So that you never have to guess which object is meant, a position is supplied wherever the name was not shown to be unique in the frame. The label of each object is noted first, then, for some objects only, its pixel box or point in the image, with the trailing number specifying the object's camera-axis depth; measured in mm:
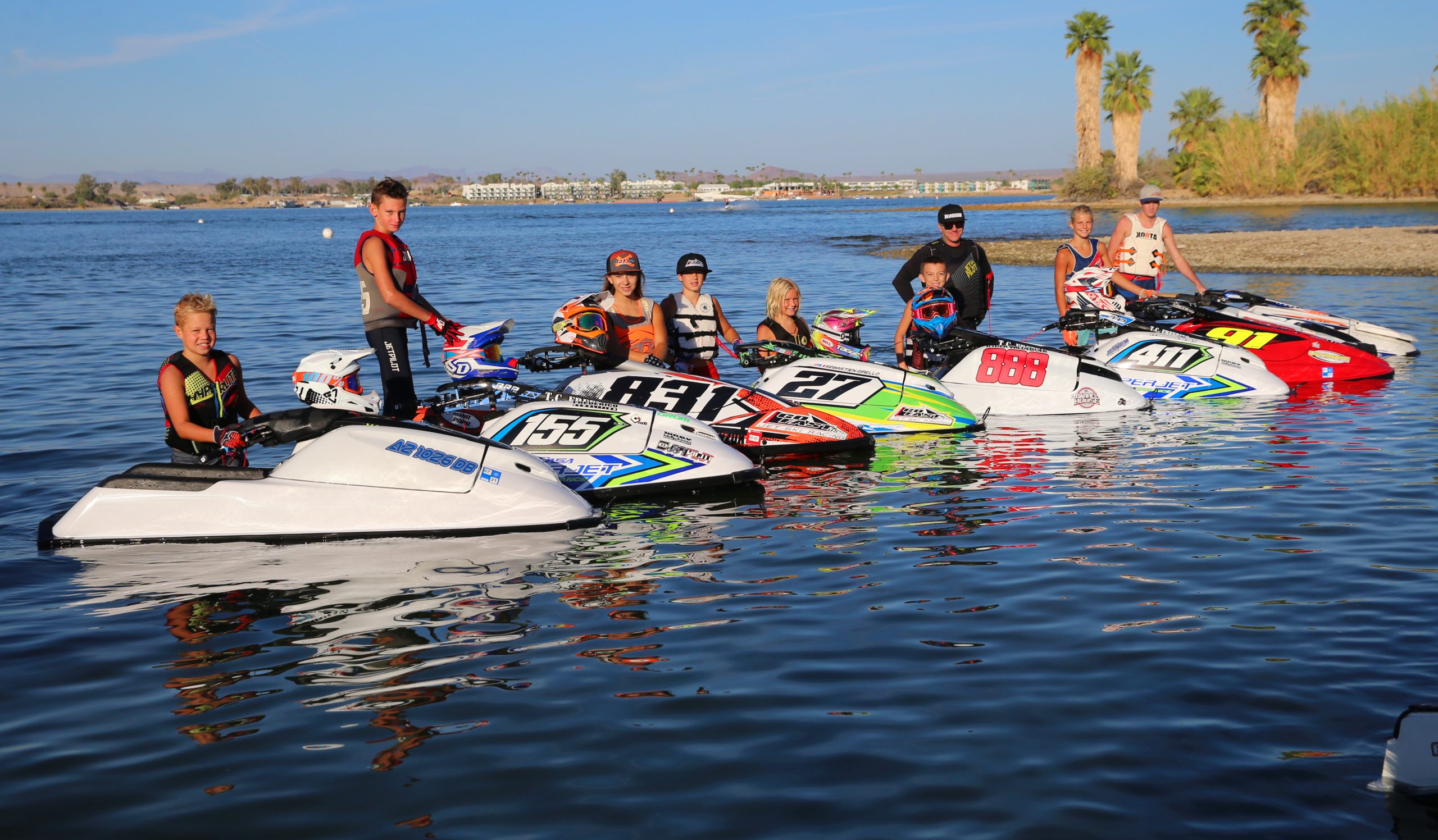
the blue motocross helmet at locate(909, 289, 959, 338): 12023
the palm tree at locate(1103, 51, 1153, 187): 91562
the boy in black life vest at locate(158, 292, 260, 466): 7637
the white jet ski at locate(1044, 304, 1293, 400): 12914
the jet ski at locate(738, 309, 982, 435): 11234
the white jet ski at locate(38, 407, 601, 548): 7672
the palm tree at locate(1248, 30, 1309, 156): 74625
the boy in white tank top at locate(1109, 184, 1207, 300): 13670
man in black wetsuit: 12070
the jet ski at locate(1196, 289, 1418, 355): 14227
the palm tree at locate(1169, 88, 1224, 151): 91500
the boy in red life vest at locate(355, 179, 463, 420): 8891
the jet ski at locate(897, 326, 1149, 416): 12062
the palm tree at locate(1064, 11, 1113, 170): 90250
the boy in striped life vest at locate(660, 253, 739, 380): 11234
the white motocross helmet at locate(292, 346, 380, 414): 8547
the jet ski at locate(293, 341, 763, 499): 9078
